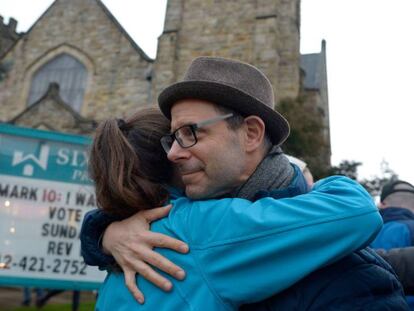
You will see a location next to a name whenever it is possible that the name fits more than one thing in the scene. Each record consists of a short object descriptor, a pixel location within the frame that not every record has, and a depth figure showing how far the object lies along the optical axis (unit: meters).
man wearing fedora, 1.51
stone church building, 16.30
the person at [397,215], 3.36
